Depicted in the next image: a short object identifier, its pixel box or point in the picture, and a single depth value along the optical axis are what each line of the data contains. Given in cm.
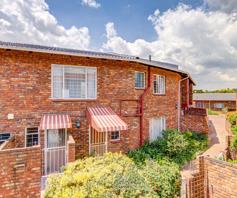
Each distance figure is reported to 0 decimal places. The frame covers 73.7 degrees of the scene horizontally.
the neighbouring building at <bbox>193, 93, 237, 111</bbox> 5842
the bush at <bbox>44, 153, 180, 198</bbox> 698
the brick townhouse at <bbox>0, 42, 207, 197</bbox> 874
